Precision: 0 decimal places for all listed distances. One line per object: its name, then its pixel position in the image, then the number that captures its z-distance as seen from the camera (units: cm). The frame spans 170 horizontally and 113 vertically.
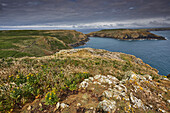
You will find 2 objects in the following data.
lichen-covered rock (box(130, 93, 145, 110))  488
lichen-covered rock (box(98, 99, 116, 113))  422
